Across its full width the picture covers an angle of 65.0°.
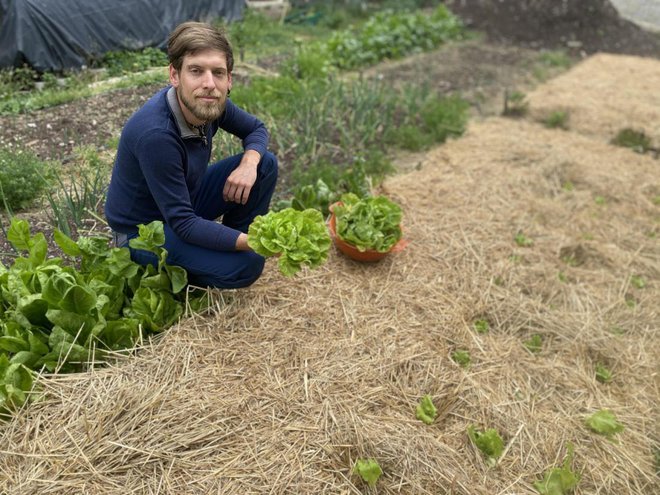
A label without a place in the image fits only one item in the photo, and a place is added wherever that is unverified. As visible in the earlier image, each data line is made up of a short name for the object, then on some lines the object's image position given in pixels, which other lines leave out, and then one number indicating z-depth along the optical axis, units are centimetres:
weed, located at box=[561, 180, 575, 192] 473
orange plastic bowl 324
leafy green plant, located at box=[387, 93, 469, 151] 518
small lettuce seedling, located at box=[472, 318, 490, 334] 309
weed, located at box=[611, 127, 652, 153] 565
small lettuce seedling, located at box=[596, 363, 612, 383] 296
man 228
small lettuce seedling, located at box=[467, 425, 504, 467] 235
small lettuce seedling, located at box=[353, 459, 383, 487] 205
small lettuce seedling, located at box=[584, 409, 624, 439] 255
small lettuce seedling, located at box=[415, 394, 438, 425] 242
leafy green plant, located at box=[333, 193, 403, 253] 317
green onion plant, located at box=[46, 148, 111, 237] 304
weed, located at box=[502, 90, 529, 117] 638
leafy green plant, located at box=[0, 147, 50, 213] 325
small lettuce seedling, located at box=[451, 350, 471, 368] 280
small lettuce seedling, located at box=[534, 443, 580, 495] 224
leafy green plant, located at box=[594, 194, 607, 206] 455
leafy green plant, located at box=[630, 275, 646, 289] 366
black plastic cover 520
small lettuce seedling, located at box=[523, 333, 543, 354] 305
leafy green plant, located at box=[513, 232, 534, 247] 388
